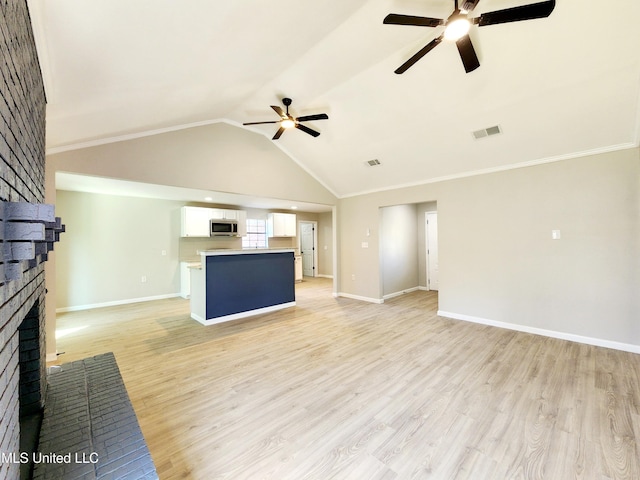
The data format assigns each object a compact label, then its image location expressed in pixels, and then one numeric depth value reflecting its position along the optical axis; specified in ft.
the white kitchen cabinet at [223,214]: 21.92
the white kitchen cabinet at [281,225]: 27.04
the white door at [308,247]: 31.76
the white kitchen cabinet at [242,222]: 23.59
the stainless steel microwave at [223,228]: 21.77
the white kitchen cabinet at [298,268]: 28.14
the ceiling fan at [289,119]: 11.13
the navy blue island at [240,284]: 14.06
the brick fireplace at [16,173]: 2.87
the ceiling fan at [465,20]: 5.63
